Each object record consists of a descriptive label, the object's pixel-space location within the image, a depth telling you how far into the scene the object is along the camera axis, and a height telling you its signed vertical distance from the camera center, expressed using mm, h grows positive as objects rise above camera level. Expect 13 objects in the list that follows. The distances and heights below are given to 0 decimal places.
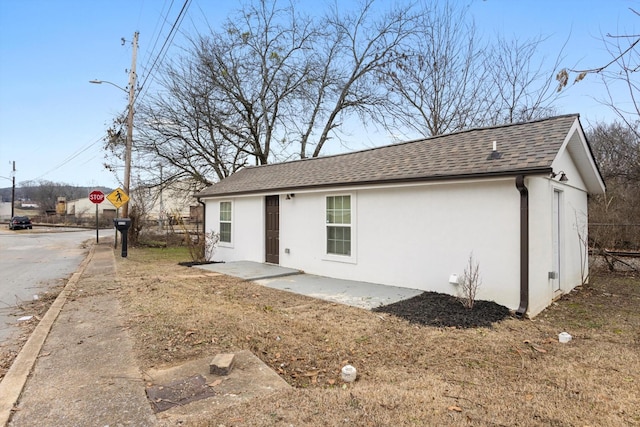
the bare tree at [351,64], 19906 +8937
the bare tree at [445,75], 16625 +6813
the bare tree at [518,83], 14992 +5730
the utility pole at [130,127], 16983 +4306
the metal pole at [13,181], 46200 +4808
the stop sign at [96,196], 17141 +1051
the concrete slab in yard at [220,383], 2758 -1480
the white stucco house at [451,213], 5855 +65
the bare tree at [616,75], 2693 +1545
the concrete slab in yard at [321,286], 6574 -1495
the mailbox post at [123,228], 14102 -388
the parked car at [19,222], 34781 -360
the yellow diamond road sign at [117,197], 14633 +852
